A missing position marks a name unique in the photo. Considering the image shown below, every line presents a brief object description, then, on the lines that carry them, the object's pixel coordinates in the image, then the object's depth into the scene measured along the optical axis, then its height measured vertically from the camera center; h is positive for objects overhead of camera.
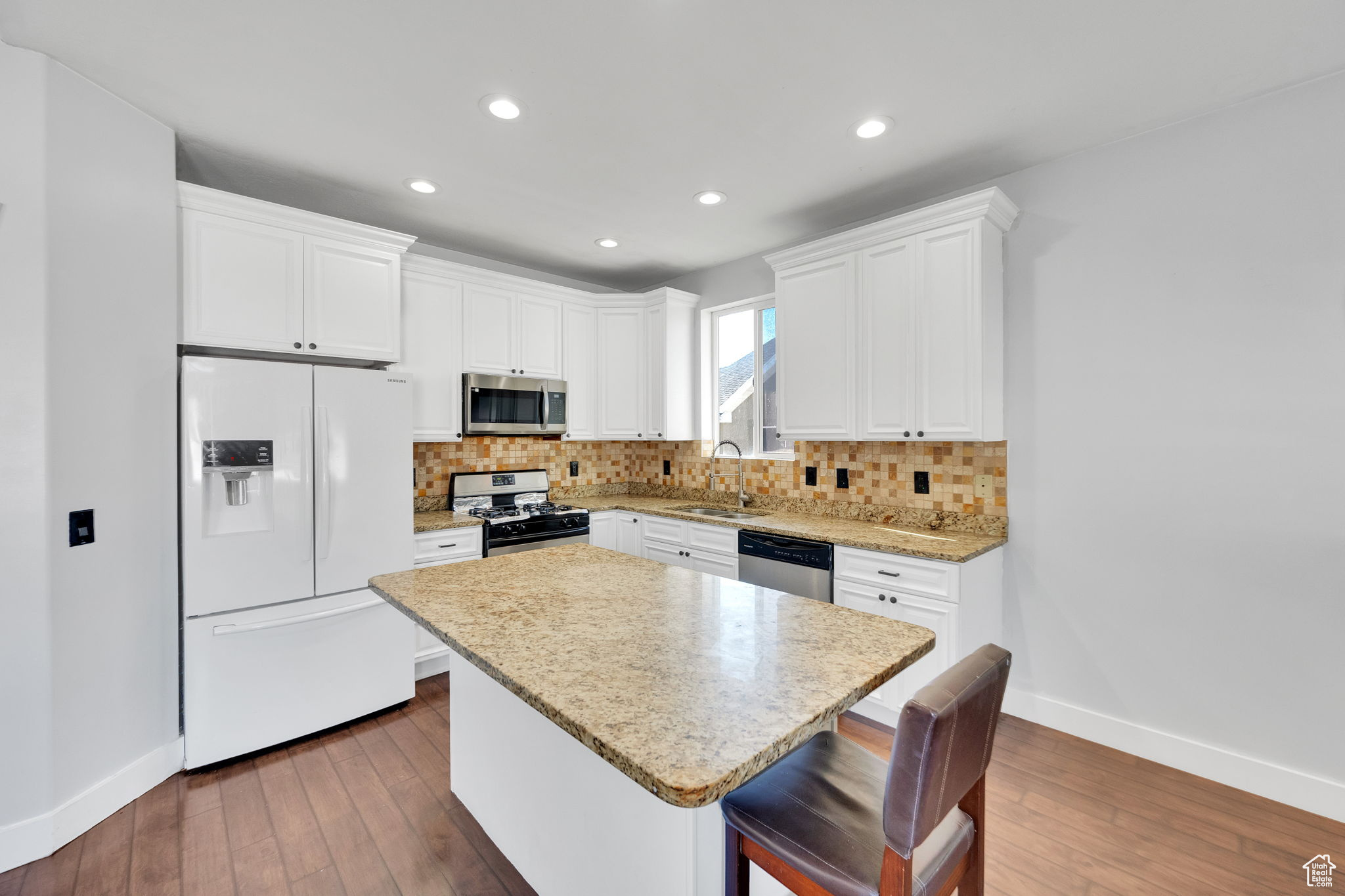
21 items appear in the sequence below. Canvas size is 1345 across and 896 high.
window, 3.97 +0.53
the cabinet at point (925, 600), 2.43 -0.69
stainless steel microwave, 3.50 +0.30
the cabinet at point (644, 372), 4.16 +0.59
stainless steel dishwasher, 2.84 -0.60
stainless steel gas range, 3.35 -0.38
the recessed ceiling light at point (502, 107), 2.10 +1.31
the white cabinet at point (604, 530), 3.82 -0.54
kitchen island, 0.92 -0.45
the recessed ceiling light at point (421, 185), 2.77 +1.33
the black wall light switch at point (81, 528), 1.97 -0.25
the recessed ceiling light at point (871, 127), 2.23 +1.30
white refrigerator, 2.30 -0.41
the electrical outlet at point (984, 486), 2.82 -0.19
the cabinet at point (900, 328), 2.60 +0.62
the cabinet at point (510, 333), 3.56 +0.79
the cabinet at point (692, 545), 3.27 -0.58
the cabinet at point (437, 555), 3.07 -0.57
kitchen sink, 3.56 -0.41
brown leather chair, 0.91 -0.70
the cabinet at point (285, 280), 2.44 +0.83
